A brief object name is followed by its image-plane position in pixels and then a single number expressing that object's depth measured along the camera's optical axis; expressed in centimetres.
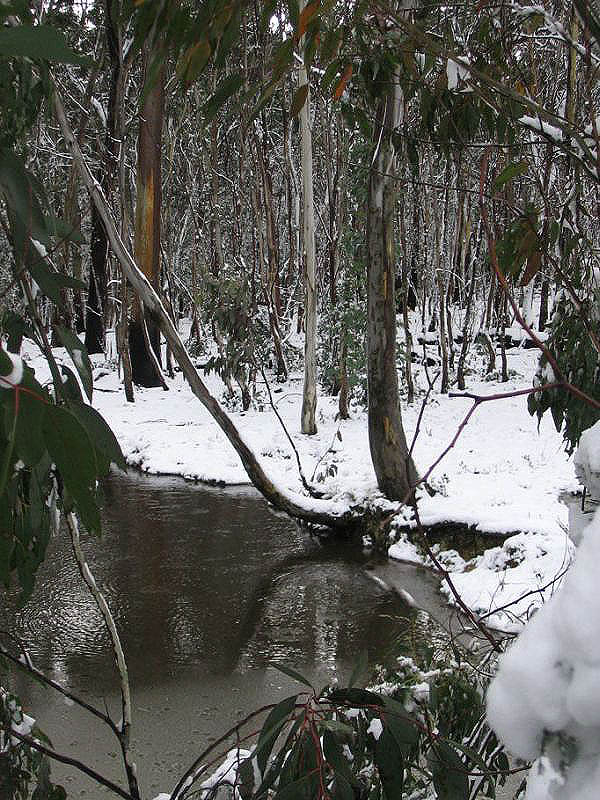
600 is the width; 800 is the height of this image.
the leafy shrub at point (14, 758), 176
